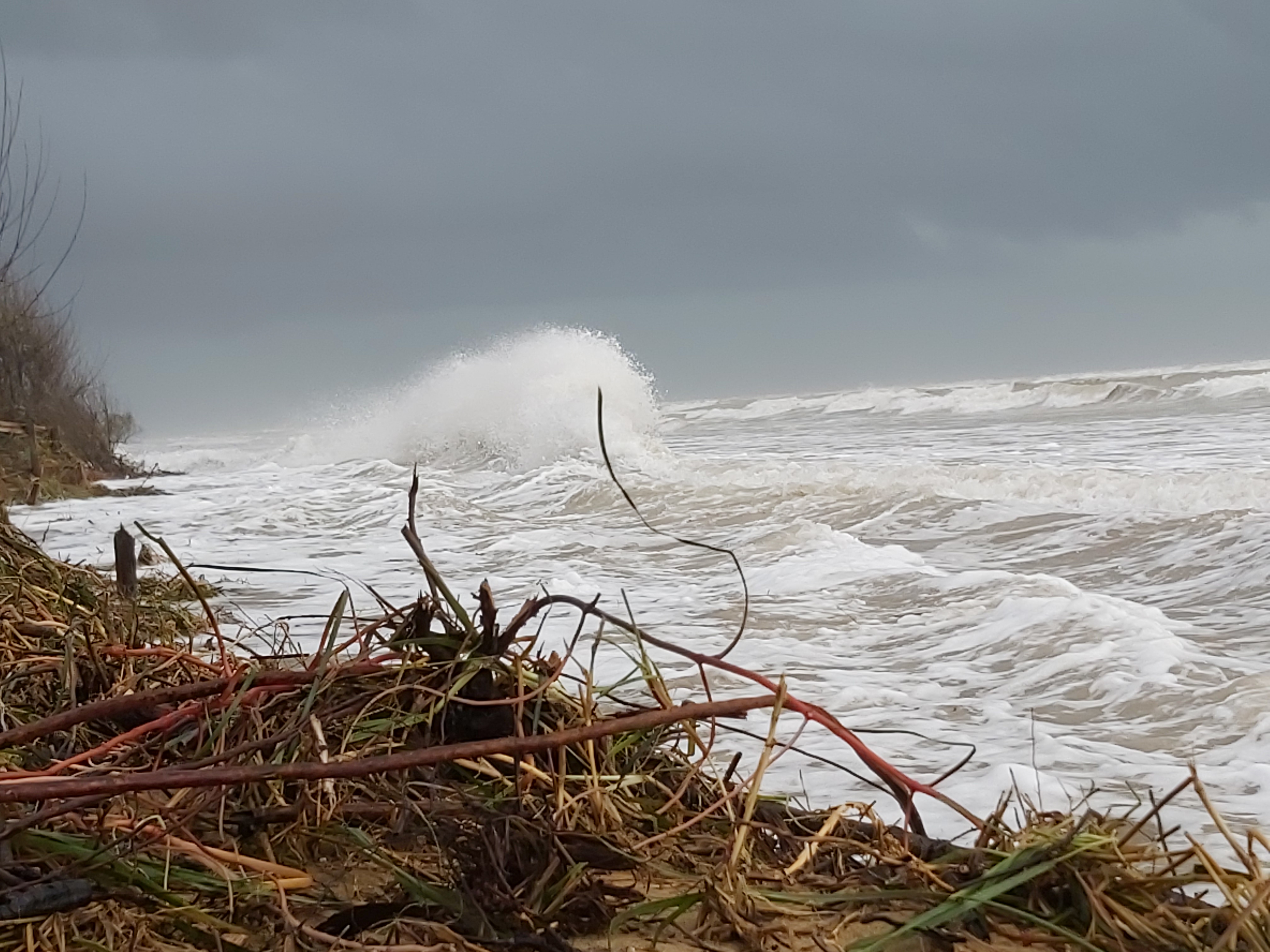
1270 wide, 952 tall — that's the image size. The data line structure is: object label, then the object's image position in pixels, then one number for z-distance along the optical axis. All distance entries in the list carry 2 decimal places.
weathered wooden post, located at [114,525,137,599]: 4.33
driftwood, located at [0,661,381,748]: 1.55
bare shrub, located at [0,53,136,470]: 17.36
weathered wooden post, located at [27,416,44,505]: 13.79
